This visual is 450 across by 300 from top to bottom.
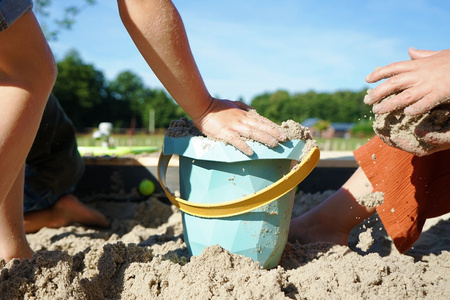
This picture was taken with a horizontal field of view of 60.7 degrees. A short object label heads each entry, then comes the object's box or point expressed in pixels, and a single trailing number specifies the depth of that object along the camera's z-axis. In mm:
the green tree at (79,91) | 32594
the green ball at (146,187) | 2104
